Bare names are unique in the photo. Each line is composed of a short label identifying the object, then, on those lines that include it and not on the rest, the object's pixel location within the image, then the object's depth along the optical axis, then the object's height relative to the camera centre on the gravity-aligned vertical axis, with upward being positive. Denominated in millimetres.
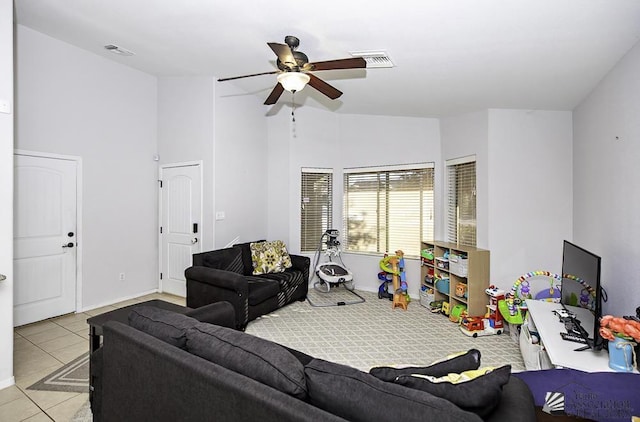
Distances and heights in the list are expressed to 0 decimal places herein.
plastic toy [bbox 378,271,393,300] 4980 -1208
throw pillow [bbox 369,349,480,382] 1284 -655
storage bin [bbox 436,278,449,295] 4227 -1003
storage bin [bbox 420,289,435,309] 4477 -1236
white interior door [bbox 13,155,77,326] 3619 -327
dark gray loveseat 3551 -903
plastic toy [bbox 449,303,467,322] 3936 -1266
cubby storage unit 3910 -838
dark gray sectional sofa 1044 -660
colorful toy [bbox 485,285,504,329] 3617 -1130
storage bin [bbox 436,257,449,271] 4293 -715
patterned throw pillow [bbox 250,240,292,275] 4566 -692
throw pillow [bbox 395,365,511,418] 1077 -625
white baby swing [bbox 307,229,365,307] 4782 -939
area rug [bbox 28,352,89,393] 2467 -1371
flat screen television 2188 -601
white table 2003 -943
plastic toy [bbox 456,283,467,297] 3992 -994
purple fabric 1480 -931
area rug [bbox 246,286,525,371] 3045 -1389
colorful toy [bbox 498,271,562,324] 3340 -954
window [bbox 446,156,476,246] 4379 +150
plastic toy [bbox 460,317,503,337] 3570 -1335
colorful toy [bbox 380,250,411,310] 4551 -977
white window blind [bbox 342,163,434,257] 5047 +33
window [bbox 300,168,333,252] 5562 +86
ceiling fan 2609 +1238
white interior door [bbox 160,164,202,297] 4648 -168
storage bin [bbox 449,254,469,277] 3932 -679
